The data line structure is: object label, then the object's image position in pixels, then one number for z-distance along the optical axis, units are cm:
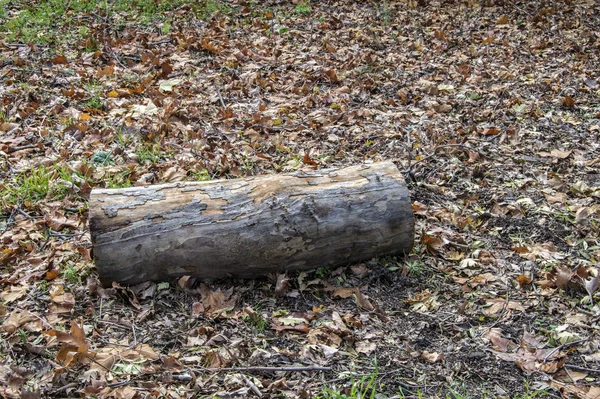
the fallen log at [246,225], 326
